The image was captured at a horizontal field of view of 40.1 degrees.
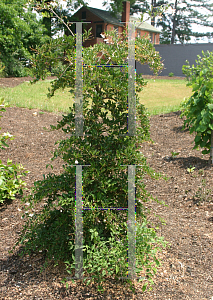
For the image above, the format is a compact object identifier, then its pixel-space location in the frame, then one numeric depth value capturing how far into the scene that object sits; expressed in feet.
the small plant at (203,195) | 12.42
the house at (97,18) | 92.38
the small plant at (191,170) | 15.16
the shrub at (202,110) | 14.64
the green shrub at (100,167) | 6.98
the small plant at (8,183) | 10.70
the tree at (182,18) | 97.60
